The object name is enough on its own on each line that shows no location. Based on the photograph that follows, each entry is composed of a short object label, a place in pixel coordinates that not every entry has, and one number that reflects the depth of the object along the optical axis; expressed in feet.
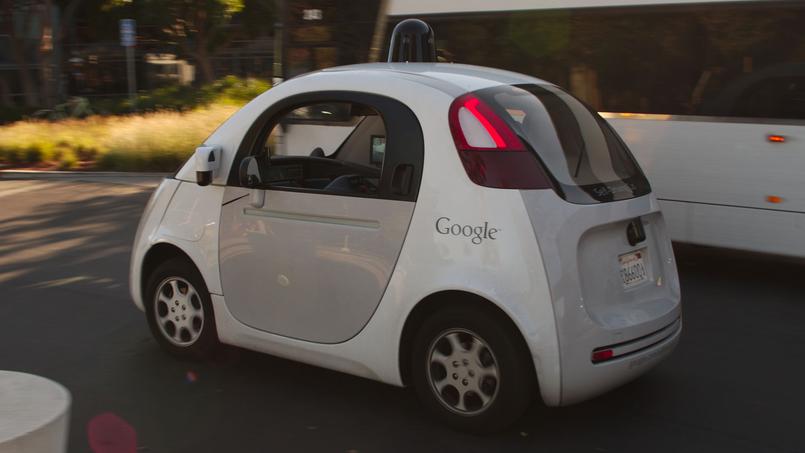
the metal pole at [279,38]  34.53
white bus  23.45
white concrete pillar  8.93
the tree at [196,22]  115.55
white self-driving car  13.15
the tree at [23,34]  99.25
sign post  66.95
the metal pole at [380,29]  31.19
